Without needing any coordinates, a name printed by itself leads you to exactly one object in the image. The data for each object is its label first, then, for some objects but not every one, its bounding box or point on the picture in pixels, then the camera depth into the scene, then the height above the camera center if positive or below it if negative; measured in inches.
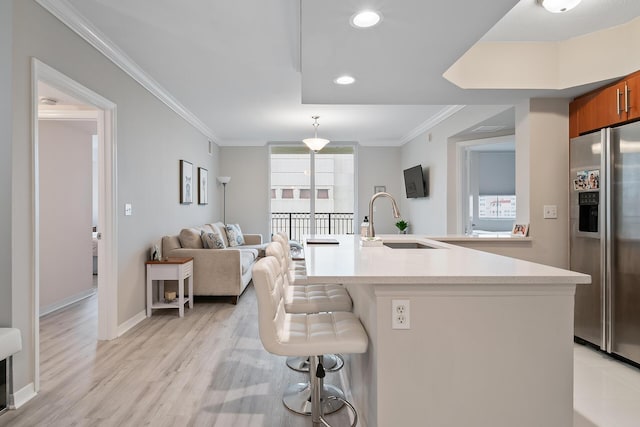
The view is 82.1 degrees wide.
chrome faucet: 102.3 -0.9
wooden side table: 155.2 -26.8
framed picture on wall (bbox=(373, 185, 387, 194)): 305.6 +19.2
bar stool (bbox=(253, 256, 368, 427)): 63.9 -22.5
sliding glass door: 307.1 +25.4
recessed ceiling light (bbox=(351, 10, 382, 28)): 78.6 +42.4
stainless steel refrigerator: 107.3 -8.1
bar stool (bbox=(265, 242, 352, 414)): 84.4 -22.8
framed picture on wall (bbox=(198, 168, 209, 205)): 238.2 +17.0
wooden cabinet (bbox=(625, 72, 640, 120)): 106.0 +33.3
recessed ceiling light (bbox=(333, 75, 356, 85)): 117.4 +42.9
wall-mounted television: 244.2 +19.9
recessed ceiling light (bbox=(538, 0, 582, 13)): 88.5 +50.5
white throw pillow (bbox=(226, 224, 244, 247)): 252.8 -16.9
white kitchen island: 59.7 -23.5
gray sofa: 173.9 -26.9
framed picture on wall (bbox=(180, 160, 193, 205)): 201.8 +16.8
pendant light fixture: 224.1 +41.9
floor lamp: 299.5 +6.9
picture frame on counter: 136.3 -7.3
